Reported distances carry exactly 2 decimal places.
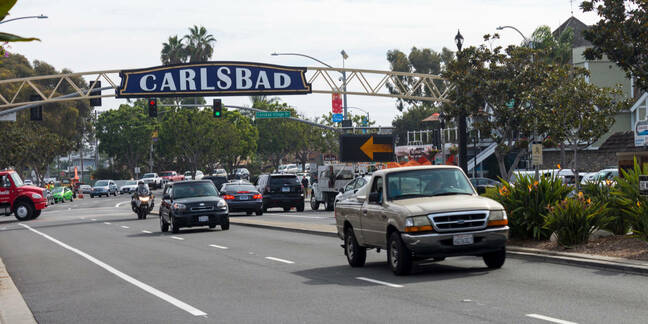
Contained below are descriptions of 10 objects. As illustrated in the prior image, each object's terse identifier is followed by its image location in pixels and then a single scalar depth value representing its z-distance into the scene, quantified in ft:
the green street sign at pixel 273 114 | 203.31
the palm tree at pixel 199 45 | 330.75
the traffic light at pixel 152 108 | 157.83
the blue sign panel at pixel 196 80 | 141.28
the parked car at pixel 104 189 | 303.46
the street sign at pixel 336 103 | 240.22
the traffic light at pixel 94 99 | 142.72
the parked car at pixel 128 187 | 310.65
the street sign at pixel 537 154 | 98.27
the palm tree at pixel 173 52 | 330.34
